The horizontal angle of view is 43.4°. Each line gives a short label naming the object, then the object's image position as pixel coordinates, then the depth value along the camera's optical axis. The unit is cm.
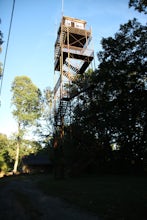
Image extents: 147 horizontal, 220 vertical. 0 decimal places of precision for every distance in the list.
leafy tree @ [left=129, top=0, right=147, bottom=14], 1290
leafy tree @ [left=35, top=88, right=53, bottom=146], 2272
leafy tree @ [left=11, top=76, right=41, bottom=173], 3044
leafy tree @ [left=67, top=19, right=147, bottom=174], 1653
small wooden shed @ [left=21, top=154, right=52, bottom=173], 3572
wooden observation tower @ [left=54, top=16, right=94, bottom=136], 1881
